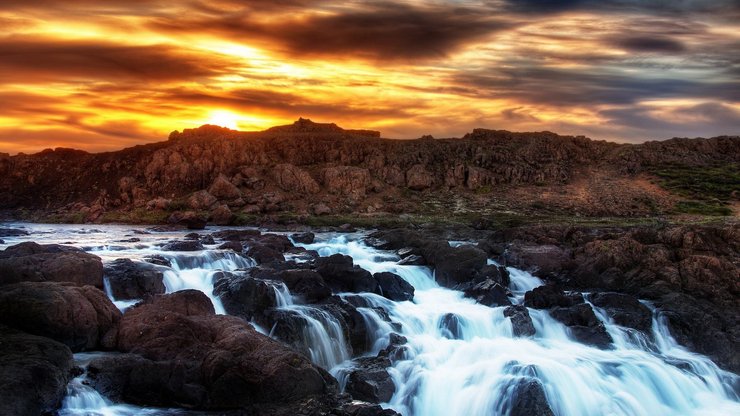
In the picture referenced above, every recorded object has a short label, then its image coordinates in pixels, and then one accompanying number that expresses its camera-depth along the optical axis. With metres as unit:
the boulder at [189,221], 62.72
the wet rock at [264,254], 33.47
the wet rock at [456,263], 31.55
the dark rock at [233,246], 36.66
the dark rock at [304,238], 47.19
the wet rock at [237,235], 45.66
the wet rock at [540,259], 33.75
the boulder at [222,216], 70.75
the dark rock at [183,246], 36.00
